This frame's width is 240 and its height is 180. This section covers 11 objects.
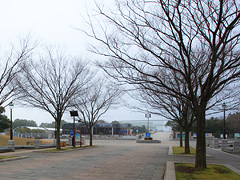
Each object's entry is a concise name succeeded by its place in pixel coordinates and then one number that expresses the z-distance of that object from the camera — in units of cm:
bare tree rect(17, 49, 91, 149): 2117
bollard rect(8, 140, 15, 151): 2052
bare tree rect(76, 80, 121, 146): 2944
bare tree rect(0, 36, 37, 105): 1501
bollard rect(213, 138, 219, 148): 2989
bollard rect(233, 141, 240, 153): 2129
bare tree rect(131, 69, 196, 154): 1790
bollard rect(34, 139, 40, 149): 2464
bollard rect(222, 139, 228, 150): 2491
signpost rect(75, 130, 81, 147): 2830
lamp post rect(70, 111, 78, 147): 2675
